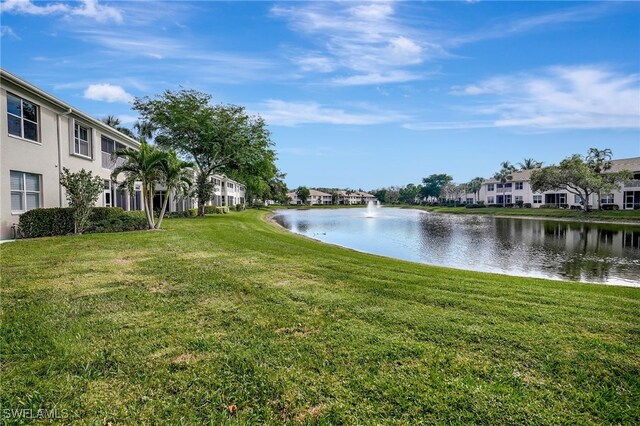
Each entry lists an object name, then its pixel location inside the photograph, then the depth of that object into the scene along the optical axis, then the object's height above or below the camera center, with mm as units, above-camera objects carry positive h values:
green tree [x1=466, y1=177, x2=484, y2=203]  85438 +3778
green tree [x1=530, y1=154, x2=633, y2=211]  44688 +3071
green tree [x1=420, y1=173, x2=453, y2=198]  111875 +5456
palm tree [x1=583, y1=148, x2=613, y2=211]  51206 +5946
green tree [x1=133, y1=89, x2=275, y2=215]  31453 +6765
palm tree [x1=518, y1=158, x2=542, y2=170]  90500 +9698
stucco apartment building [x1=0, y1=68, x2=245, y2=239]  12758 +2614
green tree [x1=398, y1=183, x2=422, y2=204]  121312 +2861
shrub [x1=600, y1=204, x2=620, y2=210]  48016 -988
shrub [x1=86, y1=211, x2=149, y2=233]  15271 -903
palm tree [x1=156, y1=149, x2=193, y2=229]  17445 +1795
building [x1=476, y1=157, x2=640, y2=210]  47875 +1182
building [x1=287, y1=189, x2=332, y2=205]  122562 +1716
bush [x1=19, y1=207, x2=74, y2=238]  13023 -670
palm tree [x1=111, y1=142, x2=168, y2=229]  16328 +1817
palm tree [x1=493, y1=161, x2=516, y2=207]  72388 +5943
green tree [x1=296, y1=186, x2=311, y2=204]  113681 +3159
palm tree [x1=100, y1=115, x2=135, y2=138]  55297 +13335
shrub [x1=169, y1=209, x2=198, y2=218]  30608 -901
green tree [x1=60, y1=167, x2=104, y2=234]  13555 +431
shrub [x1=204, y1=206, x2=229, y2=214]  37750 -707
